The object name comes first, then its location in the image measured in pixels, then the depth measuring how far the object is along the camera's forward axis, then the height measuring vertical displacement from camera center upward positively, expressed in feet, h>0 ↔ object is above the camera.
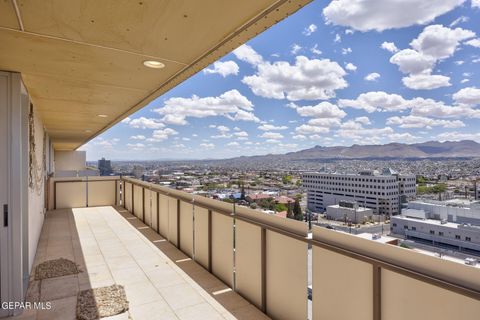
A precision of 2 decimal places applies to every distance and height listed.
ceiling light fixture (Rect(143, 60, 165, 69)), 9.25 +3.16
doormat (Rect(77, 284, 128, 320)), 9.42 -4.99
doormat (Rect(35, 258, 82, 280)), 12.76 -5.03
